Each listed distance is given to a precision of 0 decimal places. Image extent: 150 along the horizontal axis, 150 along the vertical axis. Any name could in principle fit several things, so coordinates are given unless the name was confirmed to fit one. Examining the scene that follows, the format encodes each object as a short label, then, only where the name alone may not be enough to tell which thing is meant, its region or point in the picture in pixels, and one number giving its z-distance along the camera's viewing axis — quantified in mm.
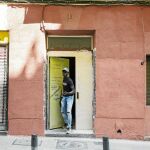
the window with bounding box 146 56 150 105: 7805
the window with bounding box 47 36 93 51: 7953
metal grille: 7792
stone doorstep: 7640
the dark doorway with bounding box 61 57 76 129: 8169
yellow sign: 7759
